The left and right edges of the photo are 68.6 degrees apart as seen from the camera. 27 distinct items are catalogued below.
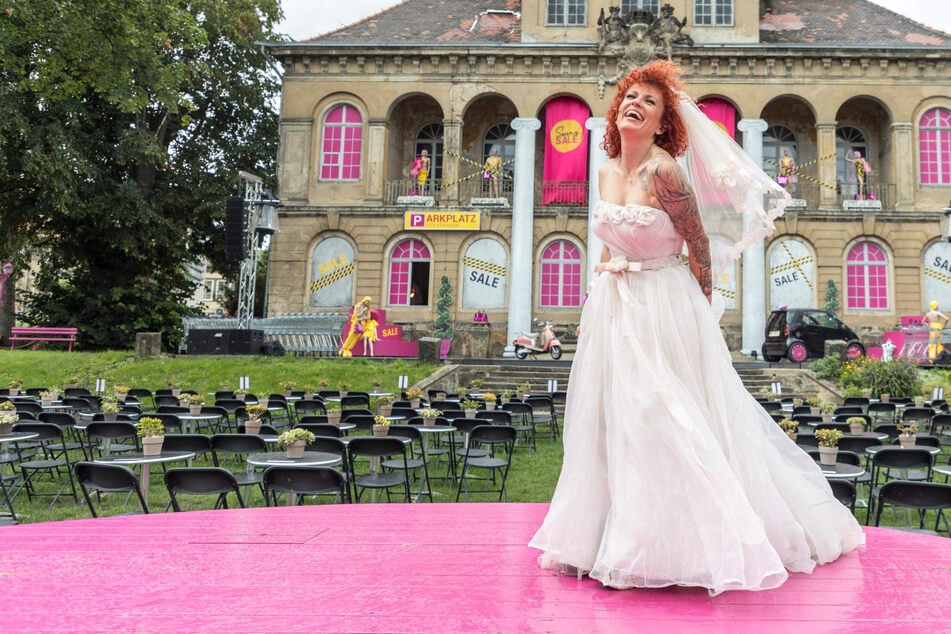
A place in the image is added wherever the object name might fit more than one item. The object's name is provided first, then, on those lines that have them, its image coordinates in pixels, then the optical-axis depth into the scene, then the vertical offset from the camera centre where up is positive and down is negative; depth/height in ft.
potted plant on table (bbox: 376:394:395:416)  31.24 -2.15
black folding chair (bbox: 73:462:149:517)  13.62 -2.50
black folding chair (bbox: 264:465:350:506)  14.47 -2.58
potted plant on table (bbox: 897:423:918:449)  21.73 -1.89
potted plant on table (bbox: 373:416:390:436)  22.09 -2.08
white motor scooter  69.82 +1.98
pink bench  76.74 +1.93
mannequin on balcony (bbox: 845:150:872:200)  82.17 +24.10
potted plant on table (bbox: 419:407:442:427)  26.20 -2.03
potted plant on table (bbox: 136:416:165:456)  18.39 -2.16
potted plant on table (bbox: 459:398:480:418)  30.41 -1.88
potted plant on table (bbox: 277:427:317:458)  17.60 -2.09
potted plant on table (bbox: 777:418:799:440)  20.60 -1.69
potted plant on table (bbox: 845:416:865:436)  24.76 -1.81
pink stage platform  6.70 -2.50
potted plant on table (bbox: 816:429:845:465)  18.08 -1.87
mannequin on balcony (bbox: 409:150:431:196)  86.74 +23.40
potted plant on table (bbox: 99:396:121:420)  25.80 -2.18
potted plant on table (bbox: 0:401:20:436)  21.03 -2.15
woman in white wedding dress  7.83 -0.73
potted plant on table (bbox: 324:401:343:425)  27.20 -2.21
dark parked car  63.31 +3.70
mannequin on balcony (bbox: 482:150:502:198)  86.28 +23.77
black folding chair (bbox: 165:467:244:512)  13.91 -2.52
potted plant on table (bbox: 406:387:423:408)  34.27 -1.66
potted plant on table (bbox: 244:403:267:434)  24.18 -2.20
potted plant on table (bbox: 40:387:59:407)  34.27 -2.33
